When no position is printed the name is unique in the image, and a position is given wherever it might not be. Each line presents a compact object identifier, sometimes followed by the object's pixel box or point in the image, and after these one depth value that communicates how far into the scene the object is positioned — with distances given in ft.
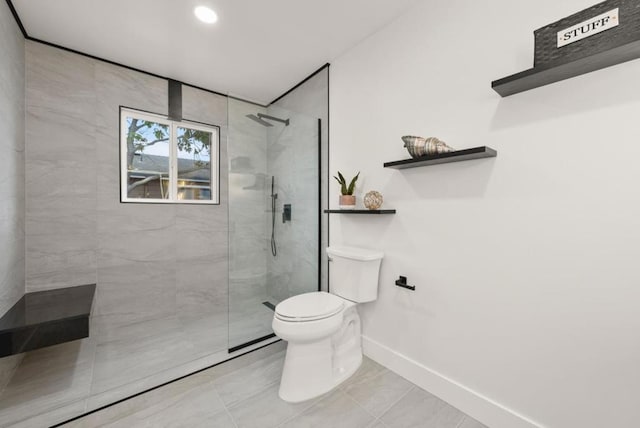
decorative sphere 6.04
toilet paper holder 5.62
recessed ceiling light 5.83
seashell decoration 4.79
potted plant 6.65
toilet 5.21
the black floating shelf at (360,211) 5.78
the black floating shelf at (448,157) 4.28
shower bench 4.80
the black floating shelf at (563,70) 3.17
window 8.42
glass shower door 7.30
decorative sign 3.15
